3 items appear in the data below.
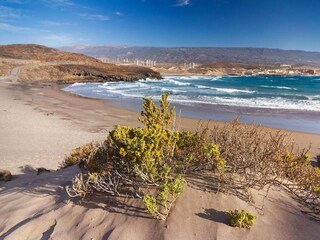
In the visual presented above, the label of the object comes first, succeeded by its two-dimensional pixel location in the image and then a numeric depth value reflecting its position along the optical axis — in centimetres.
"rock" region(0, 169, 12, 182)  496
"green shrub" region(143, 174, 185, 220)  261
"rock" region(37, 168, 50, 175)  517
